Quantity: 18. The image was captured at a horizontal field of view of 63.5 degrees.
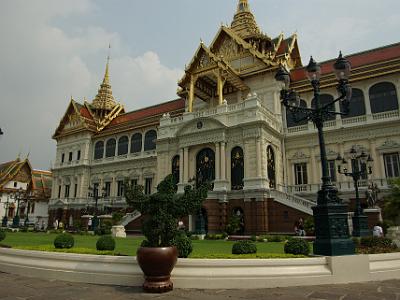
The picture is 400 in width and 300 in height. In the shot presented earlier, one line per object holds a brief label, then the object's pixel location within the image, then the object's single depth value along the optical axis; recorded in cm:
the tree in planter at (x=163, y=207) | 644
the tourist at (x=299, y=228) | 1830
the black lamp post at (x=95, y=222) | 2591
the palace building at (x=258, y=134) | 2186
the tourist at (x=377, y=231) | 1452
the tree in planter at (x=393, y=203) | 1677
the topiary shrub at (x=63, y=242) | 960
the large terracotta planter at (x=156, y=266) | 585
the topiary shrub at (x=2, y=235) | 1266
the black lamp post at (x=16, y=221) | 3778
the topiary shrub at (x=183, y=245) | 713
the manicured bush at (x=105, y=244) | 945
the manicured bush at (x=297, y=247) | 801
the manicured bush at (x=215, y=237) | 1903
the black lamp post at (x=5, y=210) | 4028
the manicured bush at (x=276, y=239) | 1668
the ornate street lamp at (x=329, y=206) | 739
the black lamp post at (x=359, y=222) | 1434
